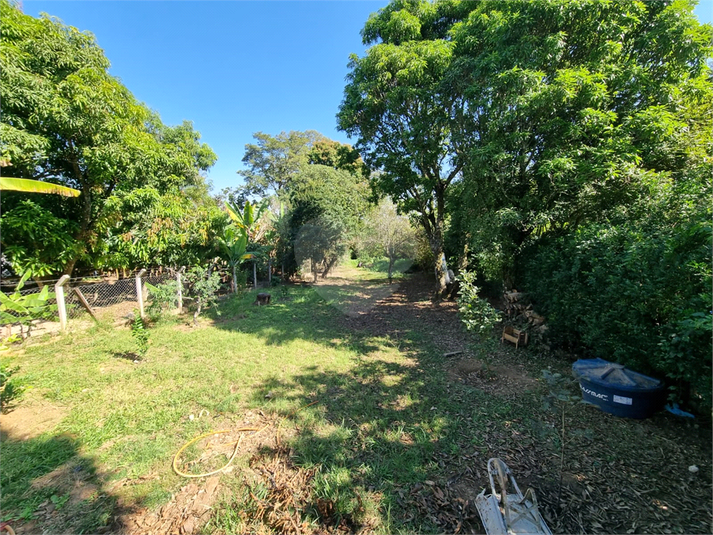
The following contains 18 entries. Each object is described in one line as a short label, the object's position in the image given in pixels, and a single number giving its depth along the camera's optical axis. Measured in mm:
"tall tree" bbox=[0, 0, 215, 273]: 5402
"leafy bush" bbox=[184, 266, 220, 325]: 6980
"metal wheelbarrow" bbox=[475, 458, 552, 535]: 1771
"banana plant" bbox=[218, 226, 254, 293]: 9902
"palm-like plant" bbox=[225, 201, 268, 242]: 11078
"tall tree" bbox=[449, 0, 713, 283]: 4348
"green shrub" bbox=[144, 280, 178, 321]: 6801
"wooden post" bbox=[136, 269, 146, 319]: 6684
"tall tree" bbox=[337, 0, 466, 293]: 7082
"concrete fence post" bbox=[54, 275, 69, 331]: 5598
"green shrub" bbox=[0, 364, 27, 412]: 3297
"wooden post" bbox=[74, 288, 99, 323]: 5804
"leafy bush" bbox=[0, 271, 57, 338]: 3439
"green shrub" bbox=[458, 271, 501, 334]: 4297
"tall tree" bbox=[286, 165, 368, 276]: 12492
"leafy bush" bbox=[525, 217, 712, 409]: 2389
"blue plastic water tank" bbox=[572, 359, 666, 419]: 2848
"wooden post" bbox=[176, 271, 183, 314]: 7684
